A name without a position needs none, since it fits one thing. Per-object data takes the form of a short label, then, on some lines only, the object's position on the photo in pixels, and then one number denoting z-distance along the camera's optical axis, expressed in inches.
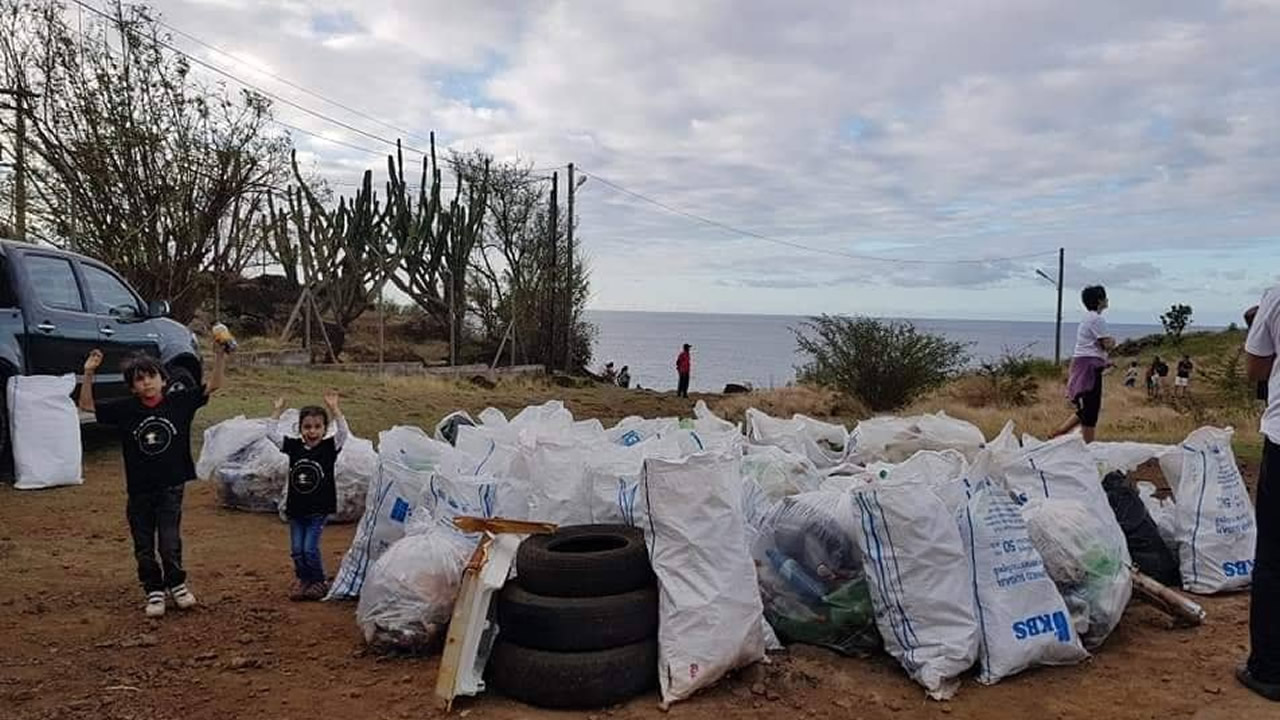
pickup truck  288.8
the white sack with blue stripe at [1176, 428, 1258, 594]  195.9
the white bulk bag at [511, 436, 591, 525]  177.2
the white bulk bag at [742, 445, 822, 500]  200.8
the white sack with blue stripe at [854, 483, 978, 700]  148.9
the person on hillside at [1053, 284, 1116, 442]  304.2
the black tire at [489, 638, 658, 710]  138.5
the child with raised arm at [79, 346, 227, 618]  173.8
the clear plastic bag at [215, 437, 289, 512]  264.5
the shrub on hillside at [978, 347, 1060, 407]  677.3
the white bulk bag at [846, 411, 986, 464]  246.2
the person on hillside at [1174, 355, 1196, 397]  777.9
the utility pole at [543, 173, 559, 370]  1016.9
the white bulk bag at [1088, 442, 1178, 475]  216.4
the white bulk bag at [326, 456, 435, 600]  188.5
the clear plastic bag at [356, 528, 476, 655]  155.6
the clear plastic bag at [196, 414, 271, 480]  271.7
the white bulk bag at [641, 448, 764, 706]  140.5
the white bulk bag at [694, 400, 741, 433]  230.8
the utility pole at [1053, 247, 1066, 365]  1282.5
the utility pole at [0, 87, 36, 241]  552.1
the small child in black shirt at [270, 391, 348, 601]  183.0
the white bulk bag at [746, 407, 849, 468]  247.0
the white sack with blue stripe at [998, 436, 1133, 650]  163.9
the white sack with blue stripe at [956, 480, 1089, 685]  149.9
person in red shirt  863.7
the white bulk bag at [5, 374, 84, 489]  269.4
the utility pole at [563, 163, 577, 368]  1047.0
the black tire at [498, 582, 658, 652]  141.9
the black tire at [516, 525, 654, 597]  146.6
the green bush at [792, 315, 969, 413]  592.4
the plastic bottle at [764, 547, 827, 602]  162.2
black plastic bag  199.5
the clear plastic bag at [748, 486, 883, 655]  158.7
